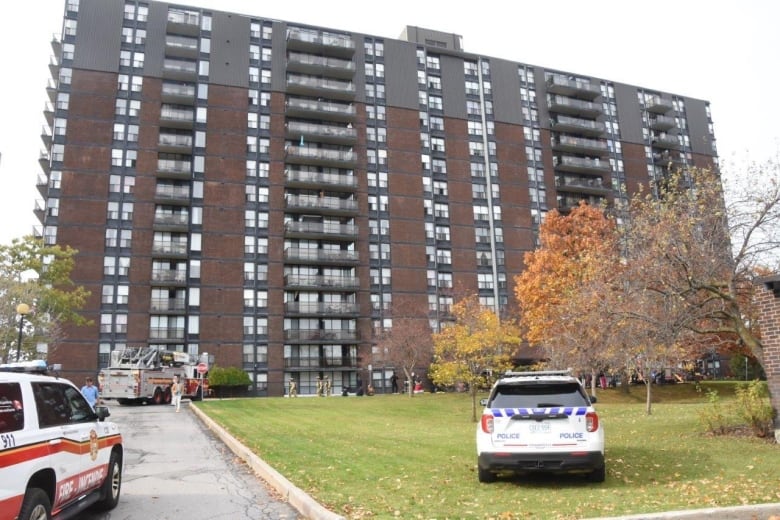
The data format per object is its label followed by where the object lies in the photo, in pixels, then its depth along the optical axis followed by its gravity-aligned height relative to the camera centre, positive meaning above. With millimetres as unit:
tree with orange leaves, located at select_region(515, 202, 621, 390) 29964 +5835
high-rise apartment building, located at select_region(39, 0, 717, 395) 54312 +18985
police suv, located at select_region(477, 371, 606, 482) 9289 -917
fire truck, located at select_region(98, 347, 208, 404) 35969 +493
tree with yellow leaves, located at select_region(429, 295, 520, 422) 28828 +1480
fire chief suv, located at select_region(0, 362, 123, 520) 5875 -676
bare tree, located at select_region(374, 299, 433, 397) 48531 +2380
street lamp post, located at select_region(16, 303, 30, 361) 21969 +2717
